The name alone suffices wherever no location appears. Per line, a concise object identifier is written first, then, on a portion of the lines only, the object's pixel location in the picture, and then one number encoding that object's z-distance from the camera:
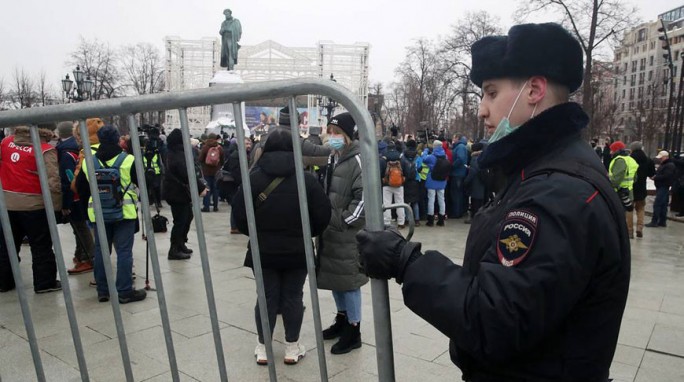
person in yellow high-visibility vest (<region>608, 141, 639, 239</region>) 9.21
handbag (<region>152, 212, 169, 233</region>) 6.93
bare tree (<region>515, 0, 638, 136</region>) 23.78
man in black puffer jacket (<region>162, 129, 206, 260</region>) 7.00
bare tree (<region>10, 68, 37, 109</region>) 43.82
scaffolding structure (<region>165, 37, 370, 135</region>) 58.53
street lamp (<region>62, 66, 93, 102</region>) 17.41
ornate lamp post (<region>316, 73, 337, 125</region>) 20.97
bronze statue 25.03
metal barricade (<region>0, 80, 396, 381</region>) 1.69
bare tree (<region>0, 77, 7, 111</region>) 47.09
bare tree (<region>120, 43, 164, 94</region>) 47.19
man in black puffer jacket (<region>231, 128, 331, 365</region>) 3.47
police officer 1.34
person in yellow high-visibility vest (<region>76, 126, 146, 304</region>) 4.84
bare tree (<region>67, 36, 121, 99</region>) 38.94
